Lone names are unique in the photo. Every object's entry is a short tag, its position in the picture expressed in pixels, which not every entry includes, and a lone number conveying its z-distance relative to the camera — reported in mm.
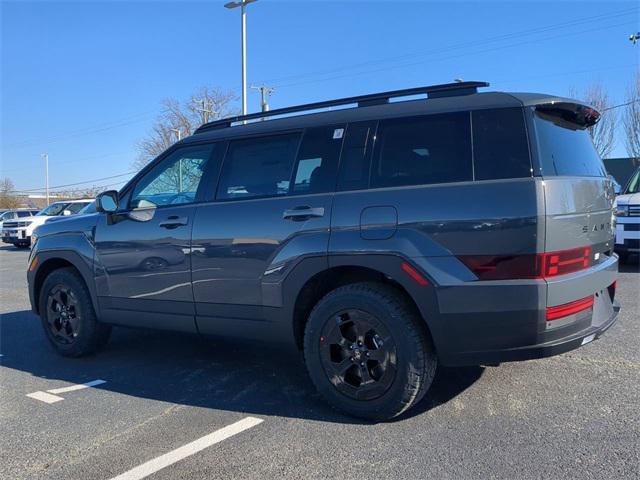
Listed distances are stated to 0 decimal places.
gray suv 3146
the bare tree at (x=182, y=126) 39000
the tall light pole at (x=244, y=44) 21281
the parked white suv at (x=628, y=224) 9188
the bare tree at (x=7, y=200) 68469
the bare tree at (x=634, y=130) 28825
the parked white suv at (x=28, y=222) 21844
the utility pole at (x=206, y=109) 36812
